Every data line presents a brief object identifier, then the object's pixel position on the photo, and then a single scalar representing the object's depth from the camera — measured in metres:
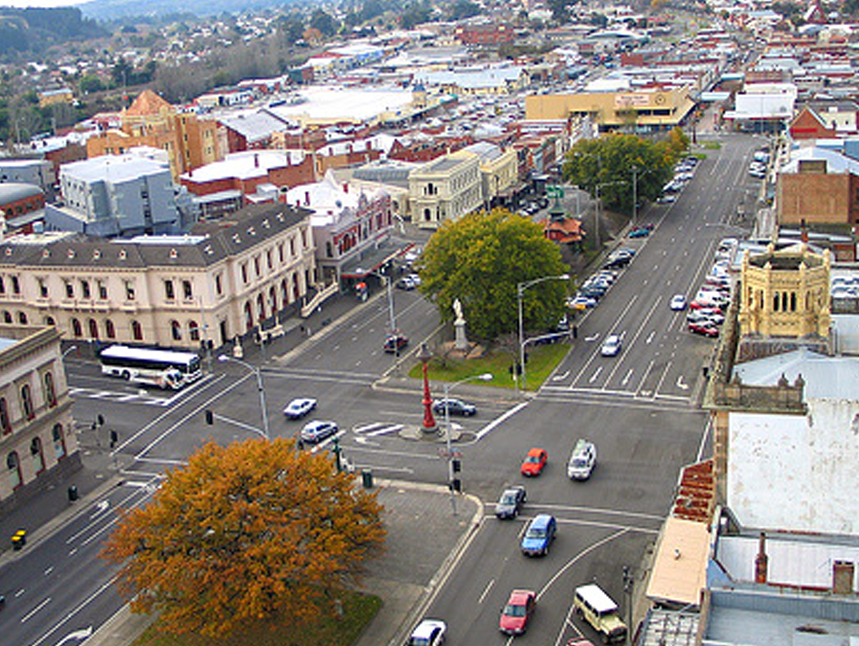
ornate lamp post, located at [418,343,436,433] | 74.19
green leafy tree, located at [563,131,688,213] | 138.50
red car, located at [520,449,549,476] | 66.12
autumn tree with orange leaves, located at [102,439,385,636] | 47.25
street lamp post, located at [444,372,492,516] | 62.58
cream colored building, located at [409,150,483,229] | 137.25
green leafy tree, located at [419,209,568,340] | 88.94
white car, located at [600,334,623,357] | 87.75
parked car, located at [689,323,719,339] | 90.97
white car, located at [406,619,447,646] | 48.34
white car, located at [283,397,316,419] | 78.31
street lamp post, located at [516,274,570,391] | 81.56
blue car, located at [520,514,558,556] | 56.16
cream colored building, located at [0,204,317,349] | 94.00
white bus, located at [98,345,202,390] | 86.67
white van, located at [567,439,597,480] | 65.06
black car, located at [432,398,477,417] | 77.12
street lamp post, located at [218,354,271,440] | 72.75
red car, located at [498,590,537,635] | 49.25
